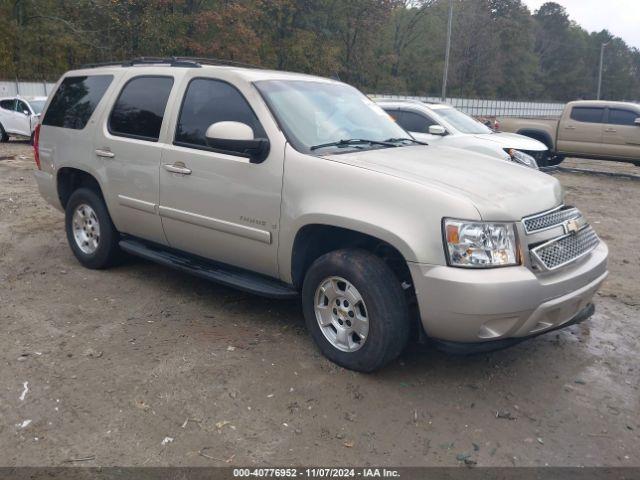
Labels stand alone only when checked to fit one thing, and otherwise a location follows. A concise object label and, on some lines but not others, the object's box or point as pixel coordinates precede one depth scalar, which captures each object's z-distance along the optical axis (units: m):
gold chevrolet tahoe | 3.46
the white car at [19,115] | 18.02
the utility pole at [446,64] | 29.57
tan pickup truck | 14.84
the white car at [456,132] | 9.87
